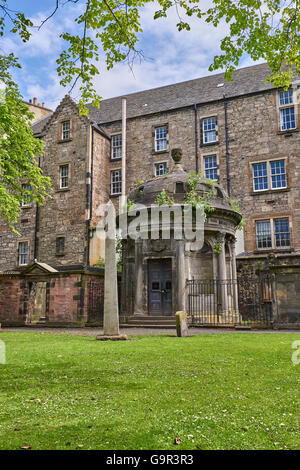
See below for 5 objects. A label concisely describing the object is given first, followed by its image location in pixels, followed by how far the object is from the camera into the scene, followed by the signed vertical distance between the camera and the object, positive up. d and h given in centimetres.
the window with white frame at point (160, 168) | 2990 +1005
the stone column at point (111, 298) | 1184 +15
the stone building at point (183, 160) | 2567 +1031
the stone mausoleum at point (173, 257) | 1764 +208
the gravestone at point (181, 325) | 1223 -68
